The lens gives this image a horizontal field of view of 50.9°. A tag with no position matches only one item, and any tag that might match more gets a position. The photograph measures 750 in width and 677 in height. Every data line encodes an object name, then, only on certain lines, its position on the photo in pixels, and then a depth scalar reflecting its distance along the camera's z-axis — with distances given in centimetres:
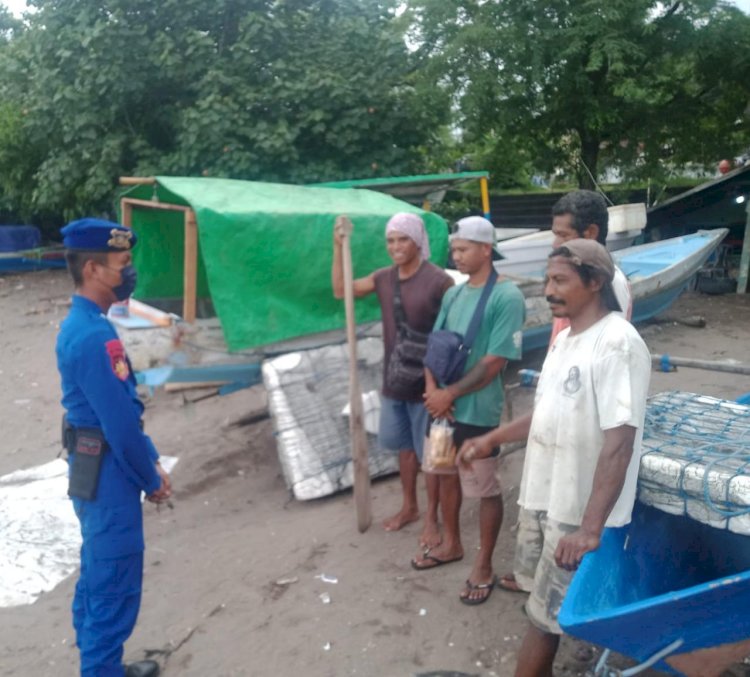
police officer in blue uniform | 302
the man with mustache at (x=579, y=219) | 329
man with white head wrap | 423
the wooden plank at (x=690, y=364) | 400
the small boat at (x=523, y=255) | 822
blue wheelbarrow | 223
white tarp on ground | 459
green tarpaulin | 501
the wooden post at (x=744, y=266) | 1109
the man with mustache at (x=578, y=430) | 237
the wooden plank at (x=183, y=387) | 680
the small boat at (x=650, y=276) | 672
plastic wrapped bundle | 536
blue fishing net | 247
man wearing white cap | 367
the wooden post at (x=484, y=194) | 759
